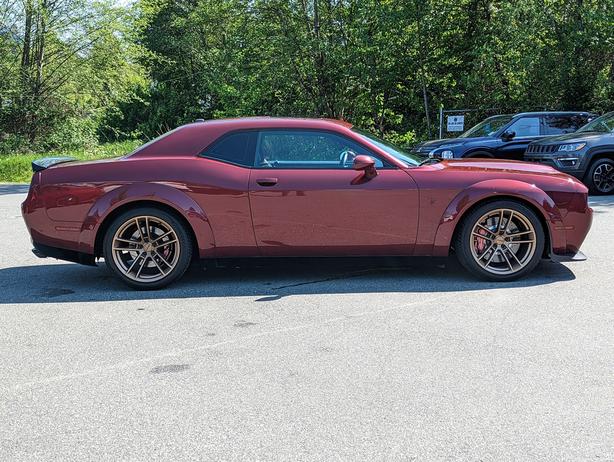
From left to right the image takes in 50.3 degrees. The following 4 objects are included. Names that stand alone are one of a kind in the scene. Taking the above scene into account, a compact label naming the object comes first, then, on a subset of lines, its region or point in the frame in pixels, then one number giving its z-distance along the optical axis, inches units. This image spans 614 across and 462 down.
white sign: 698.8
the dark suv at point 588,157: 470.3
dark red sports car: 215.5
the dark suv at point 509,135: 550.3
